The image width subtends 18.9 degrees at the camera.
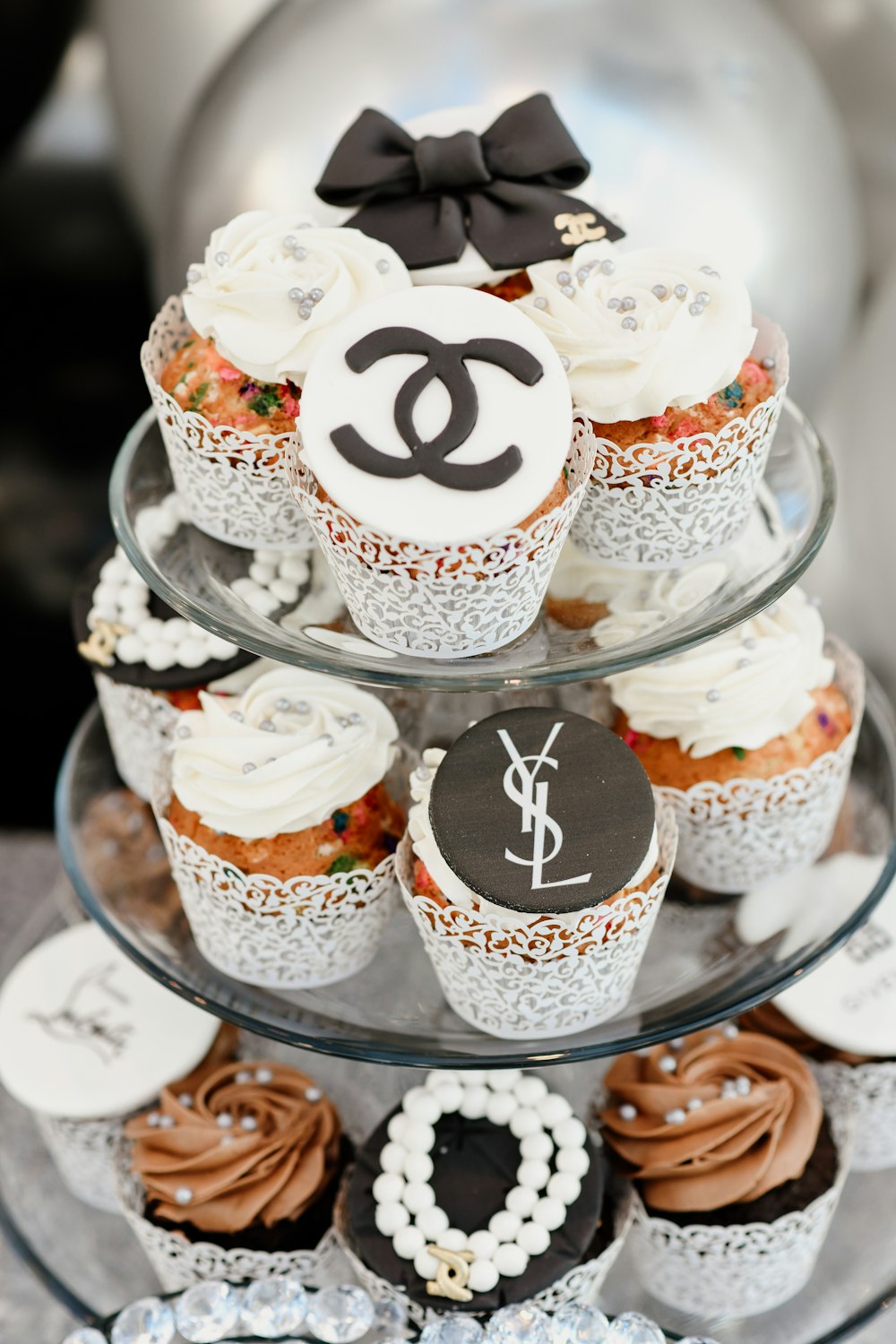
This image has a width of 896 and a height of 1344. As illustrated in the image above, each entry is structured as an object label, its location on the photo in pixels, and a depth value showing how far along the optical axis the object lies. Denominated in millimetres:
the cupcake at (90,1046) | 822
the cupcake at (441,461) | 649
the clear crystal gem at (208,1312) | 725
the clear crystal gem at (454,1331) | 712
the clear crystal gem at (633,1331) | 717
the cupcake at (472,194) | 718
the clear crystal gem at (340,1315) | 733
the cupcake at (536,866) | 683
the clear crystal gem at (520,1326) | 712
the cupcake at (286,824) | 721
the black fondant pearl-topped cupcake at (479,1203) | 740
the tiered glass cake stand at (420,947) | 692
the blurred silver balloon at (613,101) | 800
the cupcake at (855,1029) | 830
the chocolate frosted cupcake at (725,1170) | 778
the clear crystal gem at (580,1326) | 714
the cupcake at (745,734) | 749
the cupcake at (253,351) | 691
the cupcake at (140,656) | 776
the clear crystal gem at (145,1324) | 724
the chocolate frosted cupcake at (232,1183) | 780
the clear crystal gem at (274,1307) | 732
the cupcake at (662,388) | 680
